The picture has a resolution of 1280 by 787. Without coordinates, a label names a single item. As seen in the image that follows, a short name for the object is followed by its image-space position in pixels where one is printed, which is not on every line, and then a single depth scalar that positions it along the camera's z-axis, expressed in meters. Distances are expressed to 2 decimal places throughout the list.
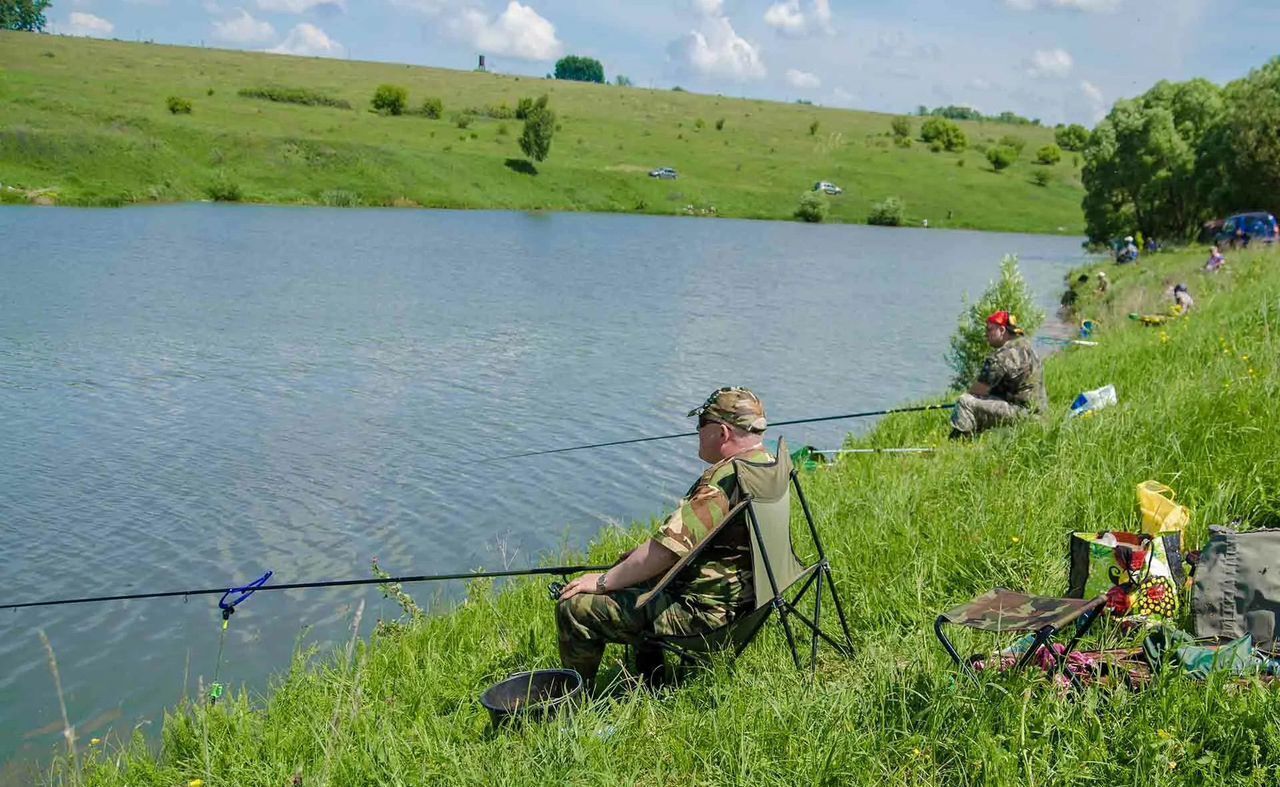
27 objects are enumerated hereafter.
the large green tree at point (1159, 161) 45.19
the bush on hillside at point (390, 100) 98.89
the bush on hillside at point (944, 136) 125.75
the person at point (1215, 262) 21.53
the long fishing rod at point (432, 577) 5.14
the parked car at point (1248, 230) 28.96
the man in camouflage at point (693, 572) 4.65
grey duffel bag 4.24
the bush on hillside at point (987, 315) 13.64
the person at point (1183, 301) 16.48
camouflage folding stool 3.89
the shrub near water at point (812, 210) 87.19
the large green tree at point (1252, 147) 37.78
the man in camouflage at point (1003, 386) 10.02
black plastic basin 4.59
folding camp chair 4.60
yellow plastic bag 5.14
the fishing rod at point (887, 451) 9.94
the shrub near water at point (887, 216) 89.75
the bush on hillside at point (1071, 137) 135.00
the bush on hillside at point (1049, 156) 122.56
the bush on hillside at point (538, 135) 86.56
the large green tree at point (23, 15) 129.75
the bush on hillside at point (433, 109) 100.44
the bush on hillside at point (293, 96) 93.31
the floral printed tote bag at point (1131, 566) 4.70
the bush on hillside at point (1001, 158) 116.94
